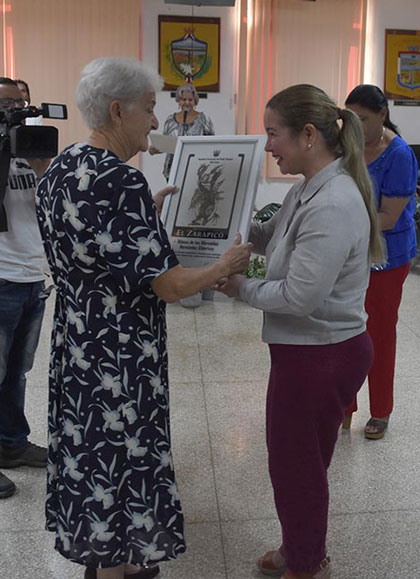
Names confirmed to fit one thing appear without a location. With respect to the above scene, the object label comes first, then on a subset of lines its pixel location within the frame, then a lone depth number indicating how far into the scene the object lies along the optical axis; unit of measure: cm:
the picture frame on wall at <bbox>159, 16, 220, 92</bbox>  728
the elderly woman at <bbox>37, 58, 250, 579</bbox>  154
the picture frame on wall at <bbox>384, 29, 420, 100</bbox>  754
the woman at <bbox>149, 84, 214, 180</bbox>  548
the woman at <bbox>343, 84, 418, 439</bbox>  255
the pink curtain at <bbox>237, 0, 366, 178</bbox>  743
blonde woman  160
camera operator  232
